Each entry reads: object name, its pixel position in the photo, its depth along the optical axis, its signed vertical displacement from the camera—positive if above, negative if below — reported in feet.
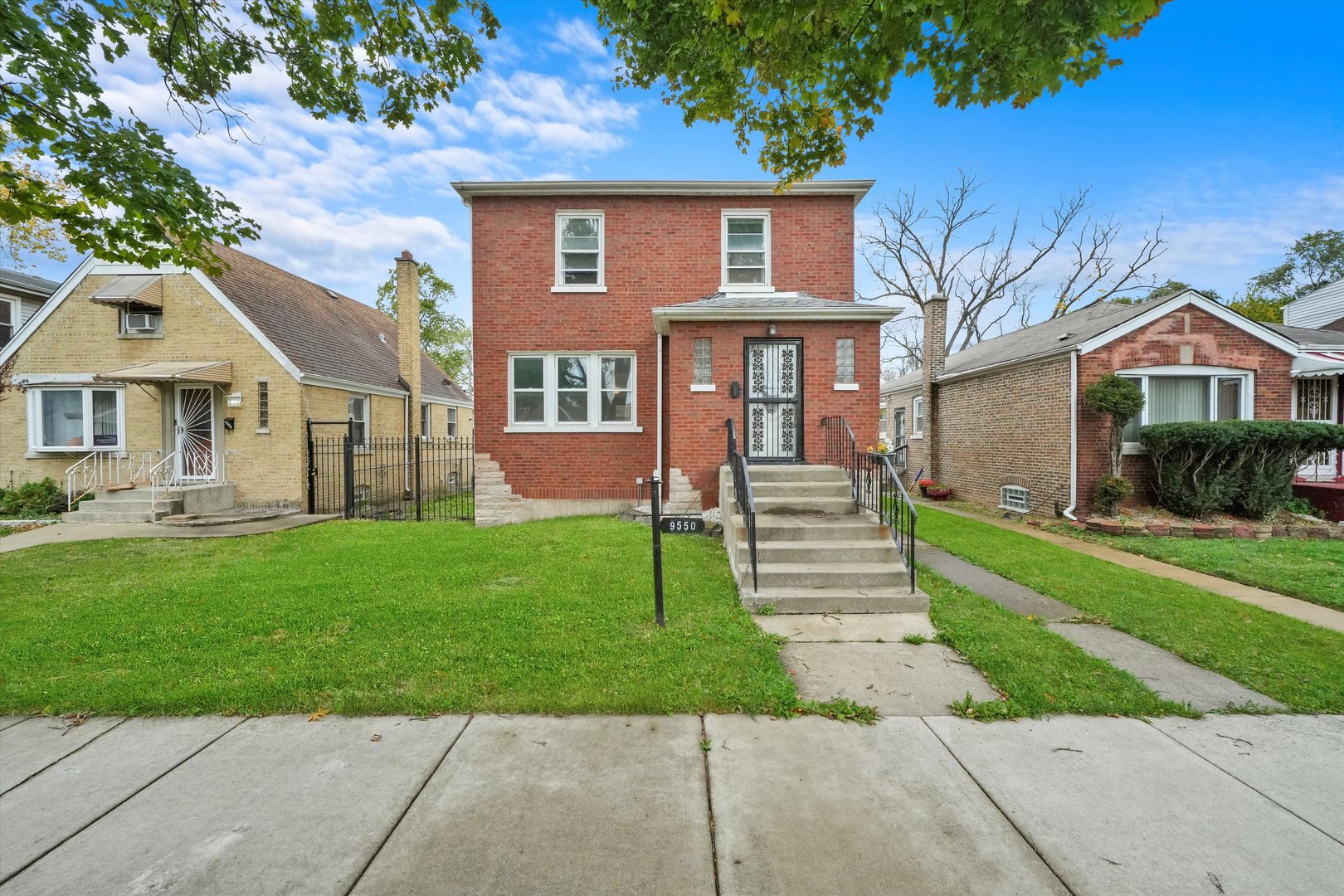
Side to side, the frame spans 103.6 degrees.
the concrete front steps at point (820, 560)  18.20 -4.59
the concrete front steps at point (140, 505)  36.19 -4.22
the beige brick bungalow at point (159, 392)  40.50 +4.18
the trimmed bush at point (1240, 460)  31.60 -1.32
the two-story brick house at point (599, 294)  36.04 +10.20
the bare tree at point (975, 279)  85.51 +28.52
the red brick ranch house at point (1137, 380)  35.81 +4.16
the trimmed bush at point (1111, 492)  33.96 -3.40
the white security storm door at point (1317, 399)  41.98 +3.14
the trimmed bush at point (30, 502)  38.45 -4.09
